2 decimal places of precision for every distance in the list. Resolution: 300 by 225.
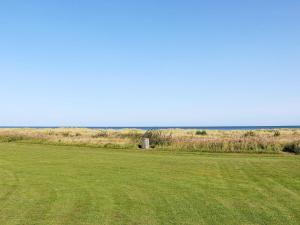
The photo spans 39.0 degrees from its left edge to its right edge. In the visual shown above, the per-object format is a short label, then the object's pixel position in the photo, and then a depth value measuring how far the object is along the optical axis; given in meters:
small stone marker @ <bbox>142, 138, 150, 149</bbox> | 38.94
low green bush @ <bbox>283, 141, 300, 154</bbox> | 34.17
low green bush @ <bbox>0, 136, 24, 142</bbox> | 51.66
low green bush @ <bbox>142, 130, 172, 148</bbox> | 41.84
